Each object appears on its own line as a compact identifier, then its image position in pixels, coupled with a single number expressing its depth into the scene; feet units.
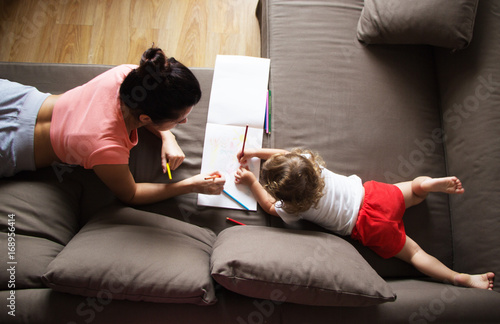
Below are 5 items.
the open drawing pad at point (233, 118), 4.13
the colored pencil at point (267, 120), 4.35
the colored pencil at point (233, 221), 3.97
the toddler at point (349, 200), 3.78
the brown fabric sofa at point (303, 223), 2.91
